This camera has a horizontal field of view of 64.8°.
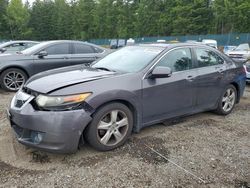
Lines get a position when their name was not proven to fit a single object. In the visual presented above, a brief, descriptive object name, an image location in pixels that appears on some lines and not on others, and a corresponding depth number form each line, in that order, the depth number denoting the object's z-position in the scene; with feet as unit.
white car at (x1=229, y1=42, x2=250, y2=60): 29.34
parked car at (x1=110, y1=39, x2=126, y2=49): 100.42
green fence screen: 81.70
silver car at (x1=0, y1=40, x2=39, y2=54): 27.10
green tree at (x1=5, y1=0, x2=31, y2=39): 141.54
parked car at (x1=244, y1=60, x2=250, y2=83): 19.92
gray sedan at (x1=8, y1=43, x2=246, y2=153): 7.95
